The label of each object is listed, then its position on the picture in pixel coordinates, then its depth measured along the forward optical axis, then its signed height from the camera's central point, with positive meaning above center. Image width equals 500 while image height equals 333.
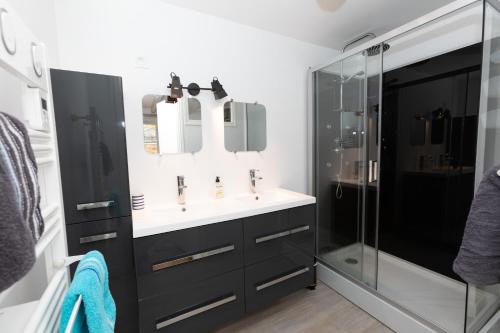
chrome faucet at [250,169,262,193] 2.14 -0.29
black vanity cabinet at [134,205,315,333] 1.33 -0.79
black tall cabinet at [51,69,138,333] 1.18 -0.09
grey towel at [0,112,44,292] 0.38 -0.09
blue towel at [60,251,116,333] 0.58 -0.39
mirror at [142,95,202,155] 1.71 +0.20
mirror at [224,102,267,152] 2.02 +0.21
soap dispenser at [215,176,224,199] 1.95 -0.33
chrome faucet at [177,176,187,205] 1.79 -0.31
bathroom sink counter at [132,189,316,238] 1.35 -0.43
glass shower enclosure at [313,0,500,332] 1.79 -0.18
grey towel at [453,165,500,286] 0.97 -0.40
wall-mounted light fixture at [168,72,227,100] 1.69 +0.49
